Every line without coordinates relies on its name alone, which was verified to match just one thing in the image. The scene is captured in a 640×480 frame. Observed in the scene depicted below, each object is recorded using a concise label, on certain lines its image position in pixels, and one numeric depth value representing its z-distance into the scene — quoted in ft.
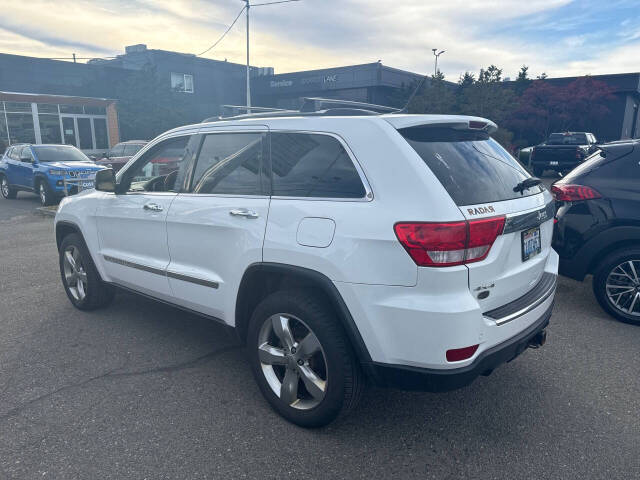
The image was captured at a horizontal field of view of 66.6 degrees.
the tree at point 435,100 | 85.29
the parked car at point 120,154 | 54.54
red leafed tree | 111.24
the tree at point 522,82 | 123.24
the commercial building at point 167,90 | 98.43
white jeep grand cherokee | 7.93
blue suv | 43.01
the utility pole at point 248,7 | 90.56
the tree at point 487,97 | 89.92
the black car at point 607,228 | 14.82
